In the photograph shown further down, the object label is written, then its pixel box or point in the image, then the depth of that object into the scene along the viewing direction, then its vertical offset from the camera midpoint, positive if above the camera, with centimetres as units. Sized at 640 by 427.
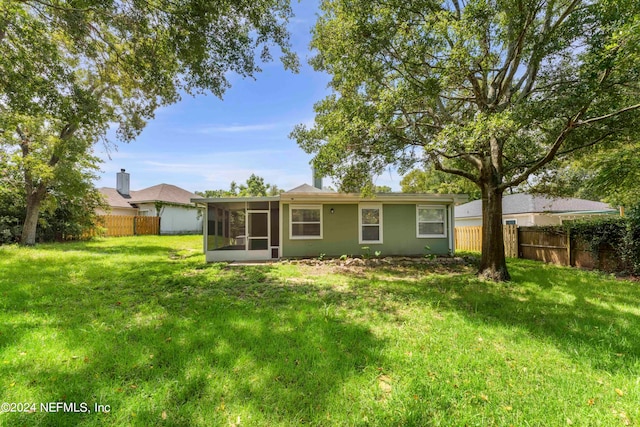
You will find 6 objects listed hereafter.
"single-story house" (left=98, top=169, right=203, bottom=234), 2359 +177
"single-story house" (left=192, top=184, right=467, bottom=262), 1060 +1
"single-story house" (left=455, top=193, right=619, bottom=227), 1777 +92
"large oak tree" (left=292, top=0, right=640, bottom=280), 504 +316
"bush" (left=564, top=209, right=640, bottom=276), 740 -33
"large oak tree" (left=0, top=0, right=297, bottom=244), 570 +412
